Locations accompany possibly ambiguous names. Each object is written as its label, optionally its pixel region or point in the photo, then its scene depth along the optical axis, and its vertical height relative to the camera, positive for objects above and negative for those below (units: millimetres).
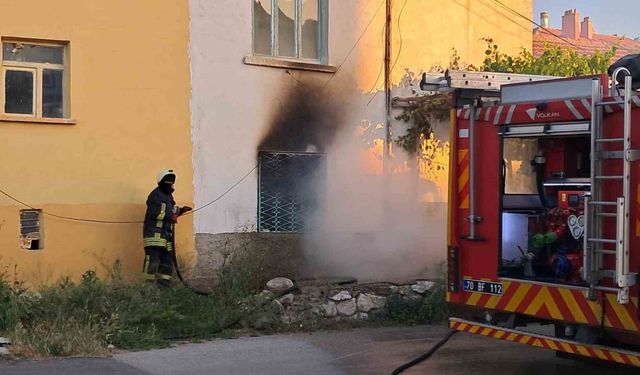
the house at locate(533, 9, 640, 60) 22906 +5223
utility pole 14719 +1525
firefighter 12219 -632
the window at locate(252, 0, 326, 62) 13875 +2358
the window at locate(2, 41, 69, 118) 12008 +1321
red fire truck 6949 -218
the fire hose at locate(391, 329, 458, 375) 8820 -1707
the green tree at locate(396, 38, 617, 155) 14836 +1874
